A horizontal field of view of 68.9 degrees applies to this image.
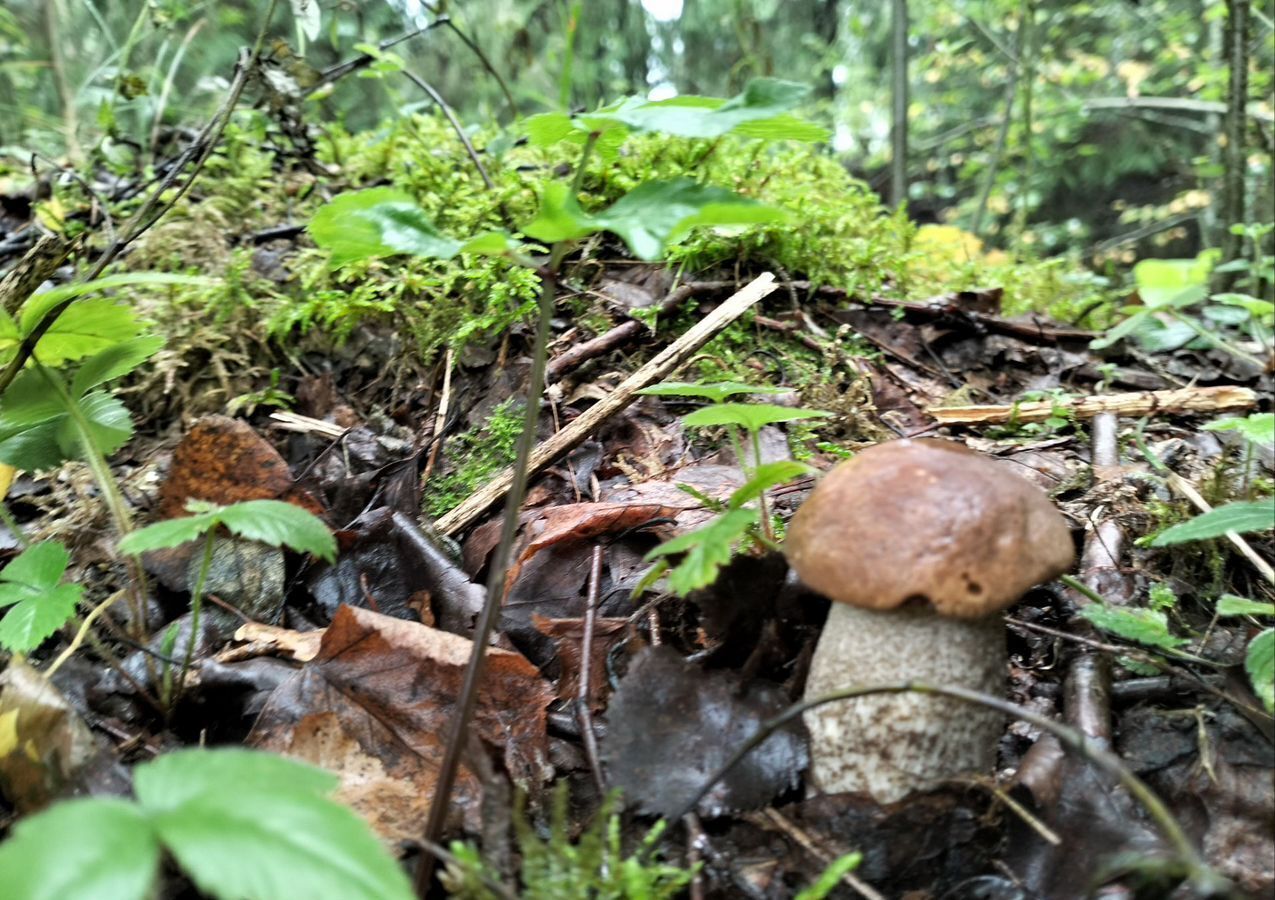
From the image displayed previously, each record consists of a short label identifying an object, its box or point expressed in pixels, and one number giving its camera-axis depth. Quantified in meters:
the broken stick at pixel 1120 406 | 0.35
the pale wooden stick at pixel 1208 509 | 0.24
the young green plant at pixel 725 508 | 0.18
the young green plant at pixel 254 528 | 0.20
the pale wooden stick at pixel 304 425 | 0.35
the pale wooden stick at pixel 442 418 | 0.33
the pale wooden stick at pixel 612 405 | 0.30
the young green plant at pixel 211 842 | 0.12
